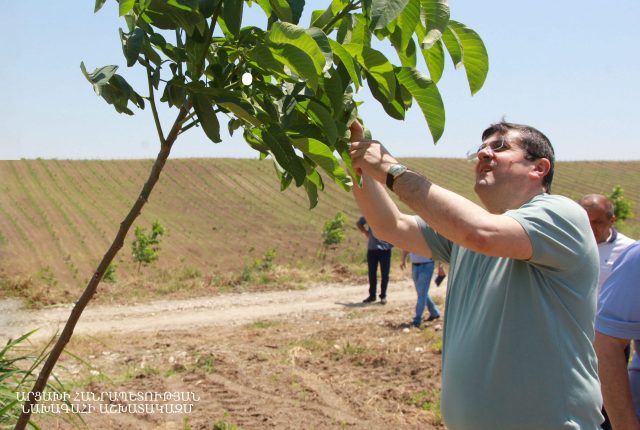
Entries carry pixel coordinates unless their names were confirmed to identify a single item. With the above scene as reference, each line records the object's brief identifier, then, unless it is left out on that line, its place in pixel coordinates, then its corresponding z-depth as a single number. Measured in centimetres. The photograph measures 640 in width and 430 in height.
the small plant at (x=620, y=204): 3070
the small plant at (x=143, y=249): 2030
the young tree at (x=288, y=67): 153
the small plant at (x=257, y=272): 1408
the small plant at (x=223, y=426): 513
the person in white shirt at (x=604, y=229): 415
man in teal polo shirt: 187
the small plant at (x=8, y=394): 329
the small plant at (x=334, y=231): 2419
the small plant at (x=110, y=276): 1699
